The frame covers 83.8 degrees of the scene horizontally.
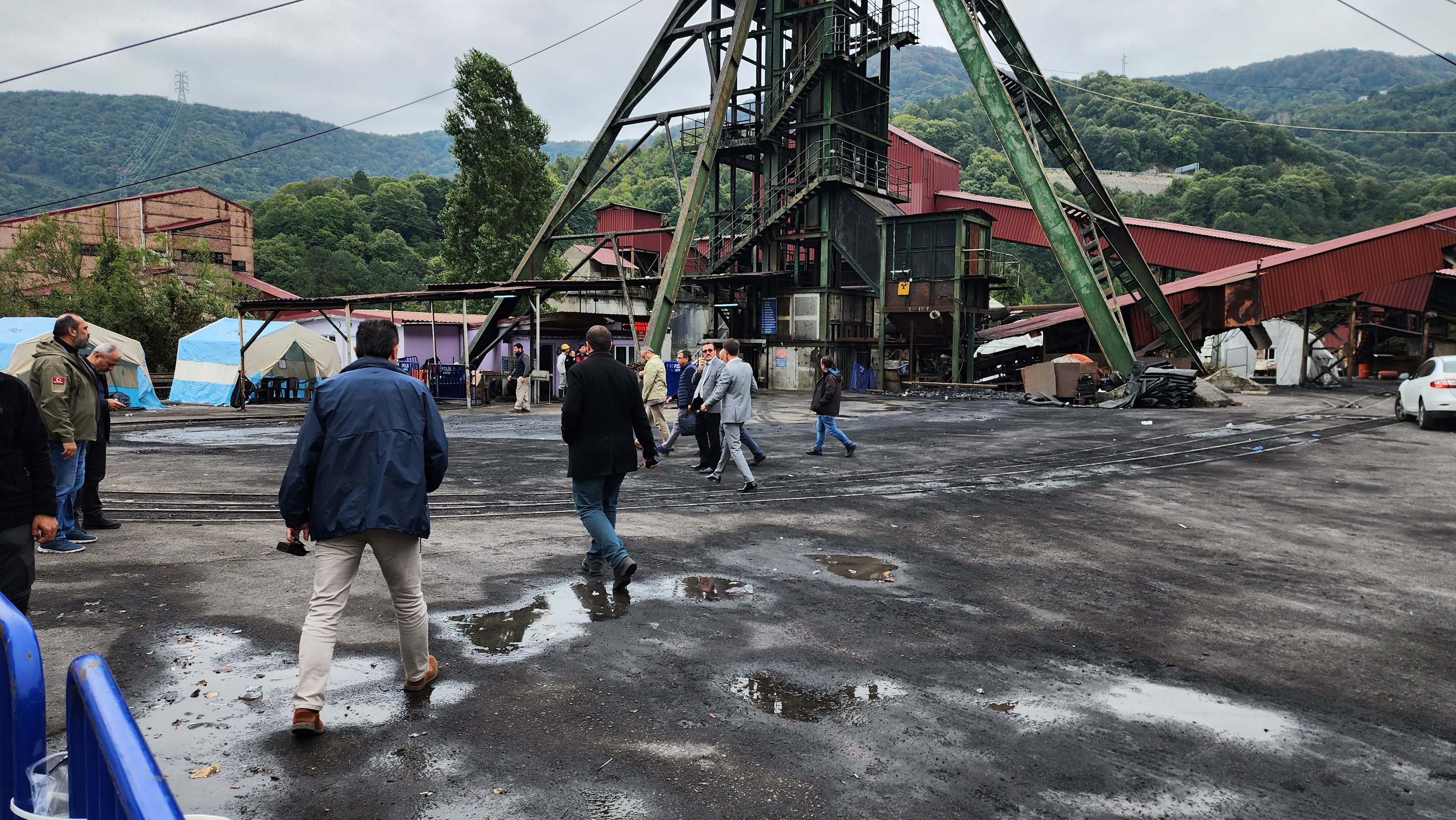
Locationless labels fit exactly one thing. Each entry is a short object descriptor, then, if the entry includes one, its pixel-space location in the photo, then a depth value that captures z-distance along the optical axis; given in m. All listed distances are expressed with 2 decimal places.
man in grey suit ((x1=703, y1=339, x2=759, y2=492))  10.62
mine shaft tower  25.53
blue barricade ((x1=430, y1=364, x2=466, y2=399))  29.12
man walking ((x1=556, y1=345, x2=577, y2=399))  22.58
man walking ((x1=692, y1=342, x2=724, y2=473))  11.76
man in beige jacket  12.82
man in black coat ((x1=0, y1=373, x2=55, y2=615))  3.81
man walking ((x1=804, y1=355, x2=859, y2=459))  13.32
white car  16.62
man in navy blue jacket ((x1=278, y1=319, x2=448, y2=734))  3.87
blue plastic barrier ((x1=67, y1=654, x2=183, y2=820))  1.43
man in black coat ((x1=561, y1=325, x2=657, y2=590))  6.11
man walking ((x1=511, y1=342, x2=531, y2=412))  23.47
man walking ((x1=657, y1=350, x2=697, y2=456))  13.17
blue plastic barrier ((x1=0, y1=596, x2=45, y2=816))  1.88
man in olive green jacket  6.51
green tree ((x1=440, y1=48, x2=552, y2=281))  39.72
